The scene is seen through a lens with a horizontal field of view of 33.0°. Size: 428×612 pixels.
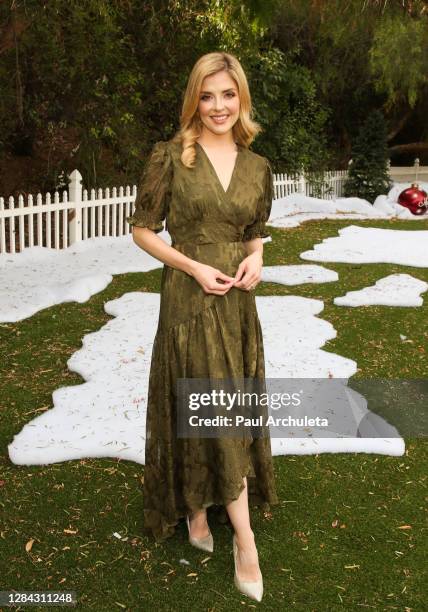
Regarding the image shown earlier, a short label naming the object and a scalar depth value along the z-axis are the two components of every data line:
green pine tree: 18.30
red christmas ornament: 15.88
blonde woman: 2.68
